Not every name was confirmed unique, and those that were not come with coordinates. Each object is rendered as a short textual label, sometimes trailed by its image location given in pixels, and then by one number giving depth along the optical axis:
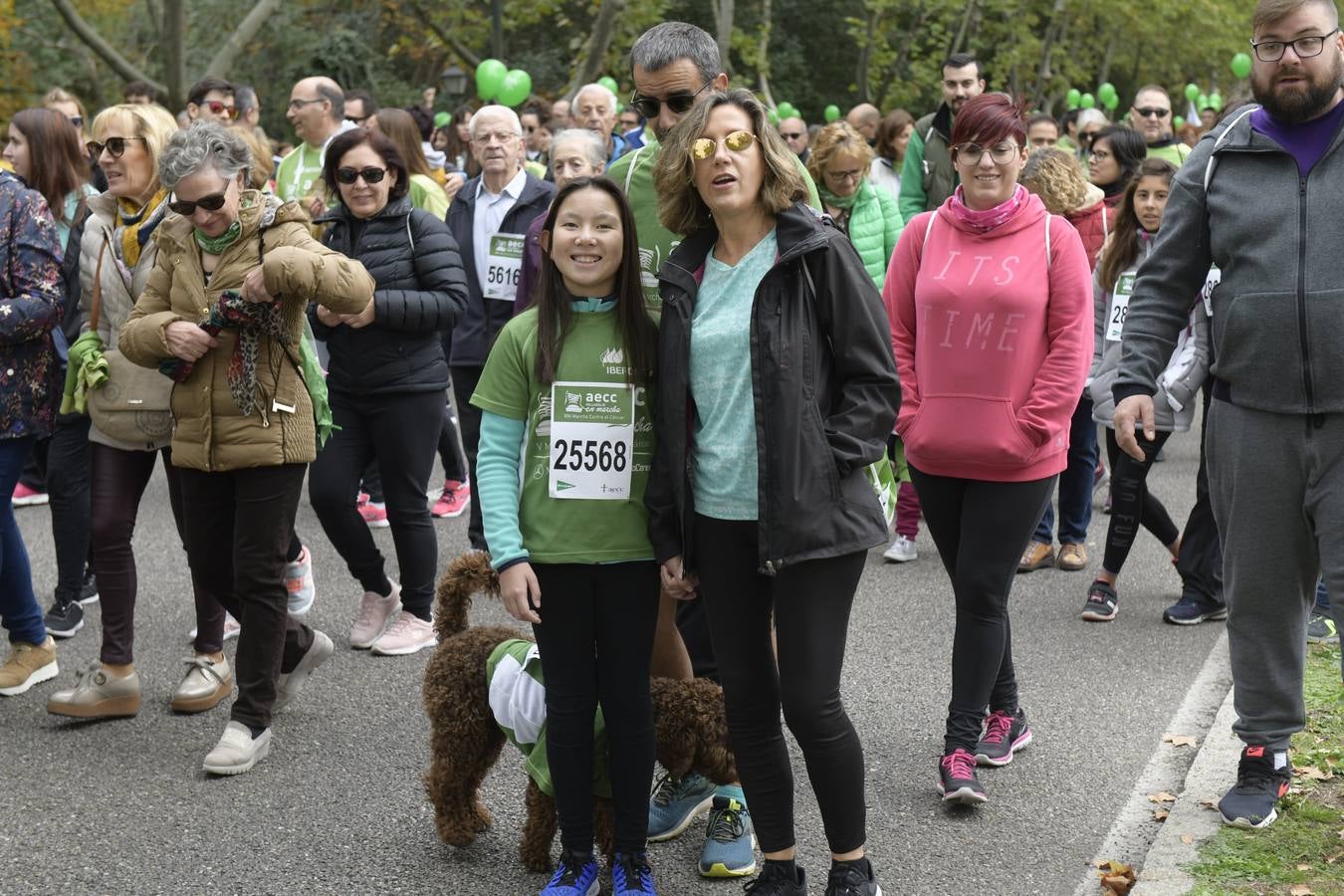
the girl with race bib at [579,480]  3.92
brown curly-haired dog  4.23
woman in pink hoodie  4.85
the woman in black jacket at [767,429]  3.65
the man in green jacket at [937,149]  9.01
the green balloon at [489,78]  16.98
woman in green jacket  7.73
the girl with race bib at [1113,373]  6.80
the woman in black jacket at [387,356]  6.23
